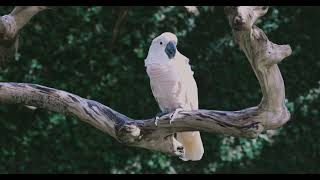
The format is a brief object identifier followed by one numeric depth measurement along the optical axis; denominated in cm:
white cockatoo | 490
